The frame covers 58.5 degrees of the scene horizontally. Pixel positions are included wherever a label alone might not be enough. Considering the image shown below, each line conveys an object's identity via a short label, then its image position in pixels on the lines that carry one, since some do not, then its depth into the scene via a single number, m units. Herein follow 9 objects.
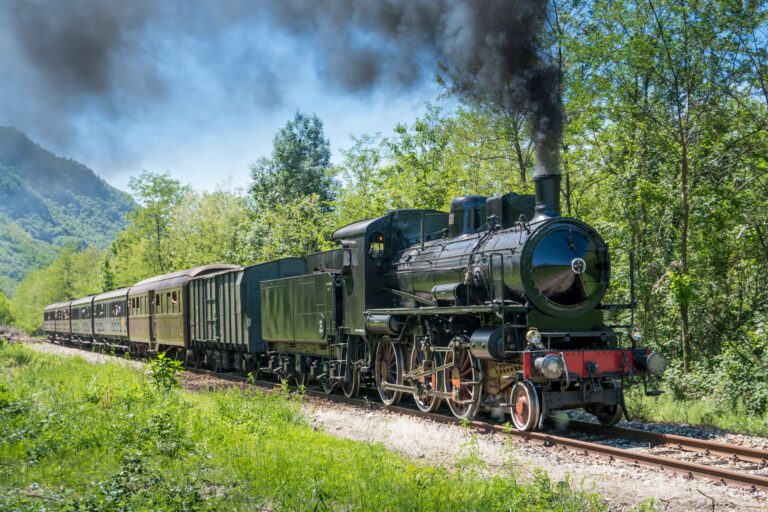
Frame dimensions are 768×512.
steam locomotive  9.66
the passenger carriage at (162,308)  23.14
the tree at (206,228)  44.22
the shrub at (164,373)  11.70
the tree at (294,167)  57.34
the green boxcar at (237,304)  18.27
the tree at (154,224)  49.03
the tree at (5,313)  74.94
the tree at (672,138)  14.70
